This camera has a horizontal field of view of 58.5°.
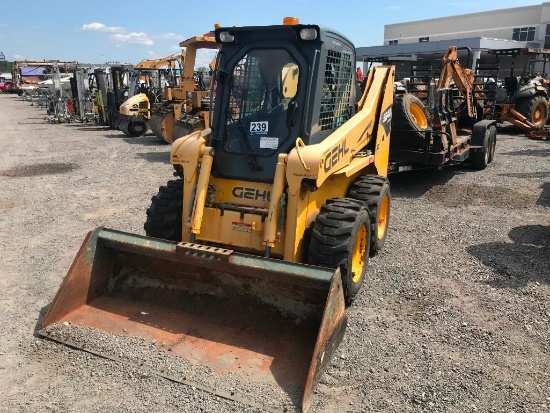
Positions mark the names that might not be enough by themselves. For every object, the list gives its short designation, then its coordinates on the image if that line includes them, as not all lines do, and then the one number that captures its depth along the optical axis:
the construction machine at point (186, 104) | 11.70
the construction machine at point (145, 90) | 17.50
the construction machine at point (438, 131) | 8.16
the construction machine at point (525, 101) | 15.26
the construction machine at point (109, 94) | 19.79
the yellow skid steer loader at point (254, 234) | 3.67
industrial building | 32.69
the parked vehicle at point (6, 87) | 57.31
